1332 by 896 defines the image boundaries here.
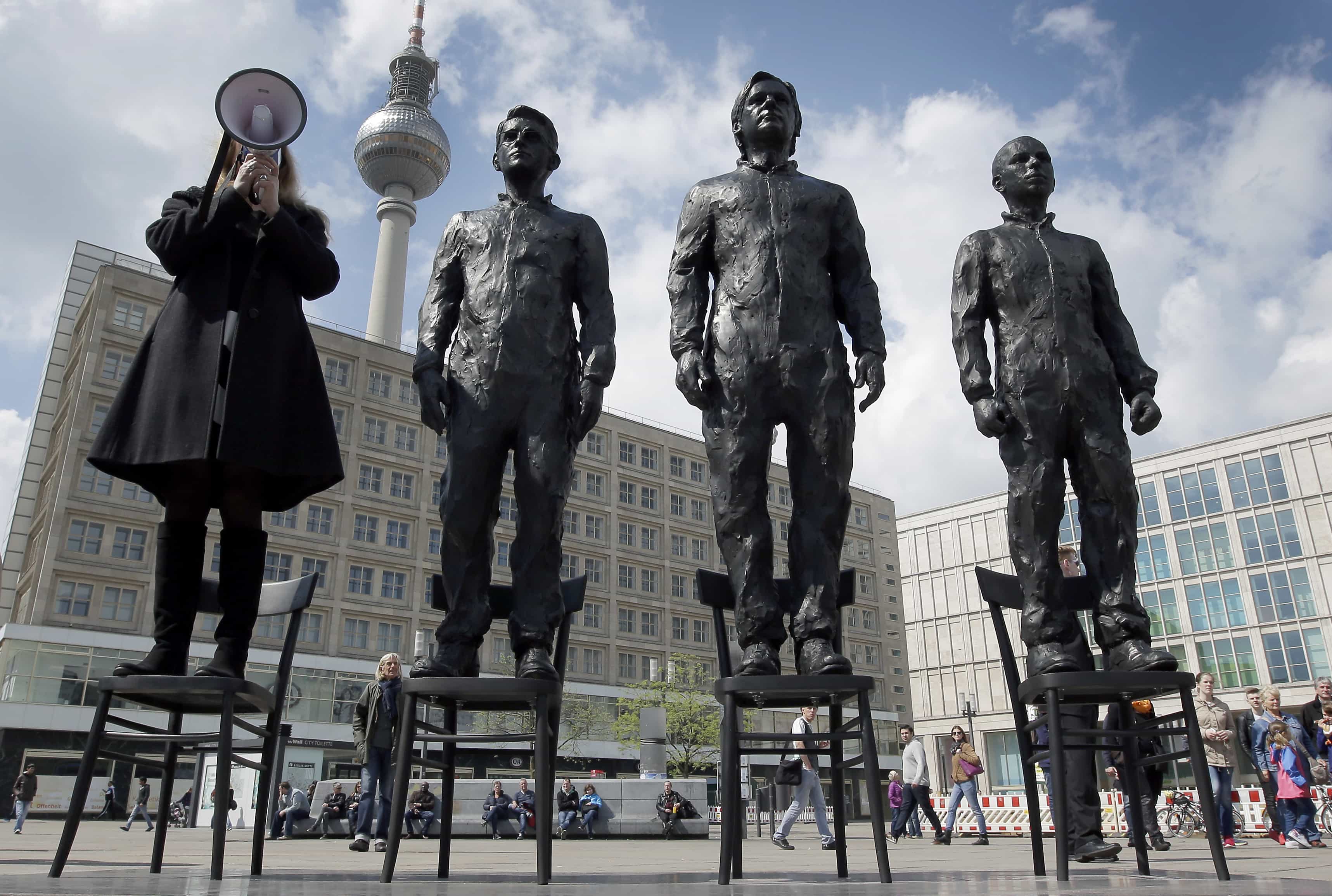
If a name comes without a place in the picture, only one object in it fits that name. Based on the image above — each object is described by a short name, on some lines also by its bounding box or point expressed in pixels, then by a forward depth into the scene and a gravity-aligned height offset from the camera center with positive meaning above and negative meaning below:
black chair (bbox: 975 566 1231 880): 3.68 +0.33
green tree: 55.47 +4.04
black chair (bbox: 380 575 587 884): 3.52 +0.28
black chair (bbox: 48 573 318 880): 3.70 +0.35
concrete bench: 16.86 -0.19
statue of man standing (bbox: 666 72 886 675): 4.18 +1.84
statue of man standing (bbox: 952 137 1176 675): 4.46 +1.72
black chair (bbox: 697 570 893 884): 3.55 +0.24
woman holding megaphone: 4.01 +1.55
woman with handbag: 13.88 +0.26
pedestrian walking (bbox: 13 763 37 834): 19.44 +0.14
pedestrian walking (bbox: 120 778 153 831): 27.22 -0.05
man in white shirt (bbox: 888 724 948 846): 15.39 +0.33
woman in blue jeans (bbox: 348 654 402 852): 9.70 +0.44
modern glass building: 55.03 +12.98
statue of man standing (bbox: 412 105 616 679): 4.20 +1.71
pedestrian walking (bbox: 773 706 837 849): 11.22 -0.07
